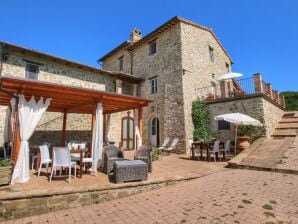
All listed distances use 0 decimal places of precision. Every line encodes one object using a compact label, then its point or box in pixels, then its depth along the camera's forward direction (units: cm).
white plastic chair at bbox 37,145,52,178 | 556
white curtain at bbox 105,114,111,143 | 1107
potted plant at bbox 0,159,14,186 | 426
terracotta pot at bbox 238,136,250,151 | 939
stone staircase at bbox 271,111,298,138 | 1023
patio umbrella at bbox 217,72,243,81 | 1210
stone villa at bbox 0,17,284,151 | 1075
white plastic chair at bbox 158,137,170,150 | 1172
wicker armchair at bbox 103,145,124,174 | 585
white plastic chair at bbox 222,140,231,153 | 881
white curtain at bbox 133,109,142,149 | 799
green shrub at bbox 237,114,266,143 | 1005
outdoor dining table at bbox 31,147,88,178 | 534
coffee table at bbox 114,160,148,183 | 482
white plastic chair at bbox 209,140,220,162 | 841
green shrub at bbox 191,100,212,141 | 1220
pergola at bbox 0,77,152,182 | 500
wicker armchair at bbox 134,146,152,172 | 607
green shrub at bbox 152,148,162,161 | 897
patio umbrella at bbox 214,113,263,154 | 856
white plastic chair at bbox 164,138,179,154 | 1107
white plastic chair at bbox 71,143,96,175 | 586
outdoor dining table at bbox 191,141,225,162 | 842
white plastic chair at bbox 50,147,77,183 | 508
